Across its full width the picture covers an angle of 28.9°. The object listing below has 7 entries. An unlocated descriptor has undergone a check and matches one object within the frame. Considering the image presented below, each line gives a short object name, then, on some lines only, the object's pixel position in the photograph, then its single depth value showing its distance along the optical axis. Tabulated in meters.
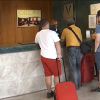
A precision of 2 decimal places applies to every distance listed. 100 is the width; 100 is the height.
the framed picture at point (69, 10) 5.93
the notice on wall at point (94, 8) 4.93
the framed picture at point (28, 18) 6.56
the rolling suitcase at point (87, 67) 3.96
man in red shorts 3.18
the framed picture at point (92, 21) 5.07
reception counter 3.39
